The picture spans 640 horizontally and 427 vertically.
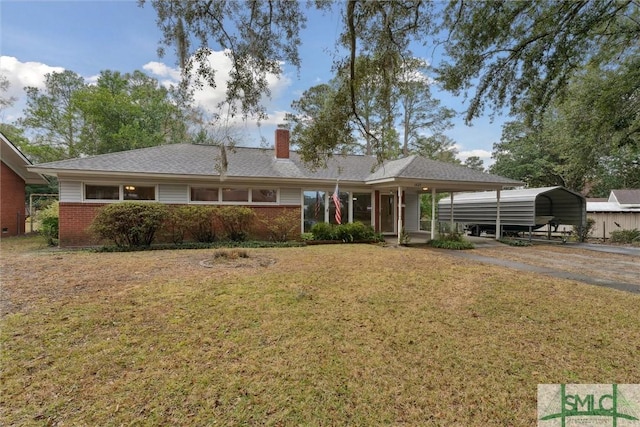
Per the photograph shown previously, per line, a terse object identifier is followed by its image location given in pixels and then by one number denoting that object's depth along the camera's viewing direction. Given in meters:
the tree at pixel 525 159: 28.27
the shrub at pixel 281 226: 13.02
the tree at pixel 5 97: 23.67
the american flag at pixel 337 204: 12.63
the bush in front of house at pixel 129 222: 9.84
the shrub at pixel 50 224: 11.69
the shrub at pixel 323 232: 12.78
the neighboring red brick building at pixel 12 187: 13.57
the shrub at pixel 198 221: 11.30
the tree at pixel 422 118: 26.91
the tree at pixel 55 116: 28.39
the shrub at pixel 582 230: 15.09
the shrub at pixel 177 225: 11.17
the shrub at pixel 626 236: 14.82
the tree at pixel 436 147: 28.64
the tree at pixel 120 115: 25.80
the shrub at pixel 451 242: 11.94
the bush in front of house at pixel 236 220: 11.98
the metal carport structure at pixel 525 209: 14.33
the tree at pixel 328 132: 7.15
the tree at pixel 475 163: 39.03
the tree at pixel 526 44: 6.29
